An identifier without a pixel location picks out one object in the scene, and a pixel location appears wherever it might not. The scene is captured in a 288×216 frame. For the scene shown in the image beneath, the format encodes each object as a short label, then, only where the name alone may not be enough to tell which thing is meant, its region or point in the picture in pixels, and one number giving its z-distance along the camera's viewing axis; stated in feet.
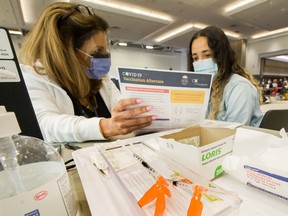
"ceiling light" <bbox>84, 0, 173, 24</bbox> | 11.35
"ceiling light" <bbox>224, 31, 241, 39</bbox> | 18.26
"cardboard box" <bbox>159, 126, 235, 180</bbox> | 1.11
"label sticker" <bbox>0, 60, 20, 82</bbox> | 1.12
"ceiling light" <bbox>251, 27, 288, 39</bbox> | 17.24
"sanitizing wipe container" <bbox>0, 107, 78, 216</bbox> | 0.68
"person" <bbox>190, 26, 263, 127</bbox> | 3.83
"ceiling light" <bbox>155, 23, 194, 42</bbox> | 16.27
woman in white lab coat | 2.14
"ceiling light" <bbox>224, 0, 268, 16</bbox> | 11.30
